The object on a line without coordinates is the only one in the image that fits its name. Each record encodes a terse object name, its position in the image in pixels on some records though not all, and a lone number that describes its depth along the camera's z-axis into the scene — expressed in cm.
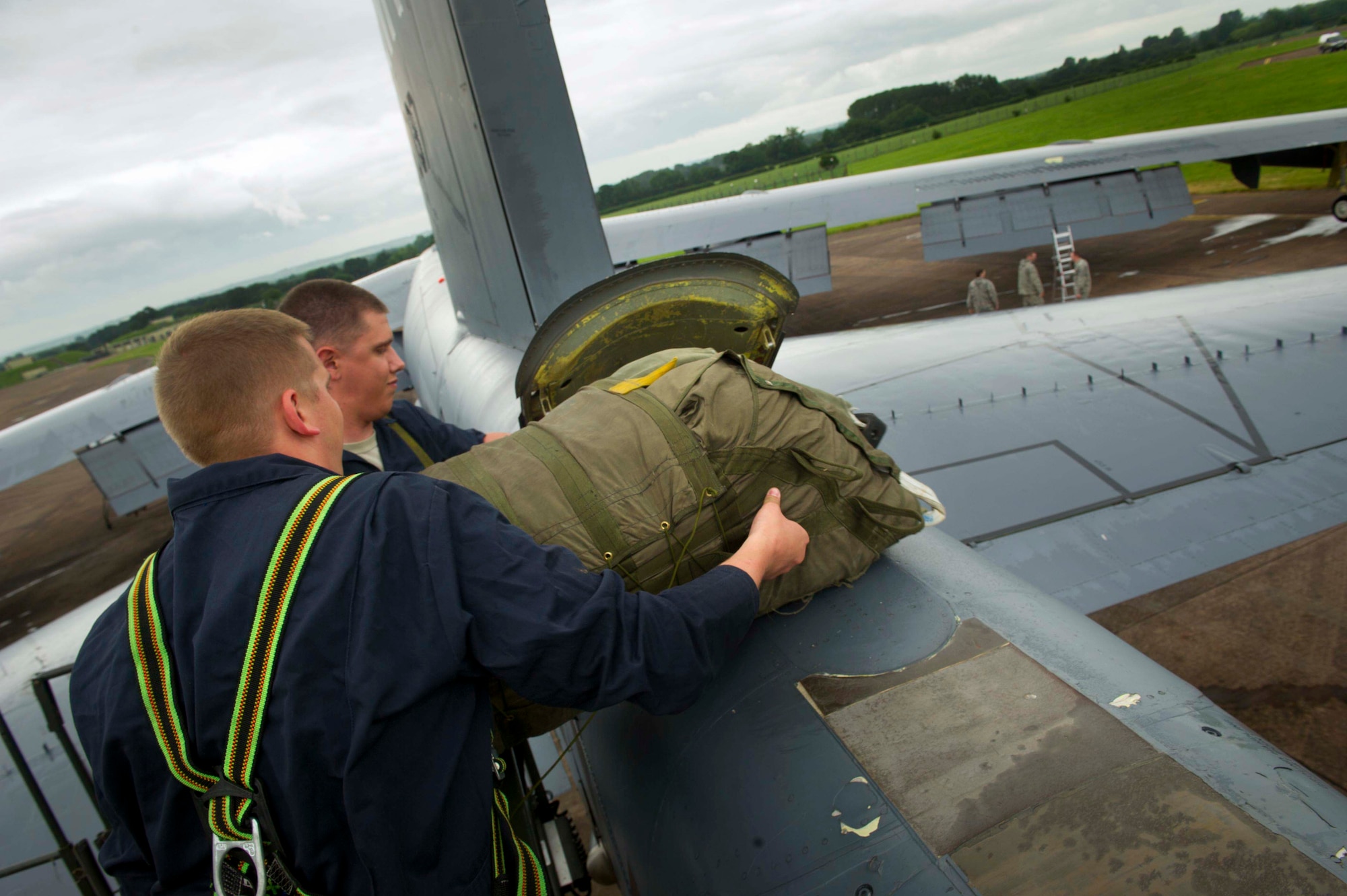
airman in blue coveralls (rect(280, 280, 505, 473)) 322
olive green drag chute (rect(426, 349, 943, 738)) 212
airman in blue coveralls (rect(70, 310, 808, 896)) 153
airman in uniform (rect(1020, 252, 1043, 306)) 1385
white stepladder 1451
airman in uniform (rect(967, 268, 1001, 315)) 1352
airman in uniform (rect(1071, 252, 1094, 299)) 1403
